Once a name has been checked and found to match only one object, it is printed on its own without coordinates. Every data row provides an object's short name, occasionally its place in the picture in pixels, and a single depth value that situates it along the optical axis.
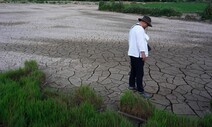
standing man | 4.63
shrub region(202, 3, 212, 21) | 22.41
